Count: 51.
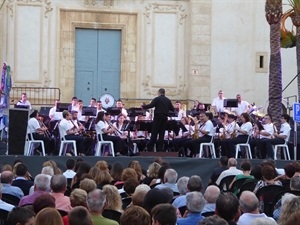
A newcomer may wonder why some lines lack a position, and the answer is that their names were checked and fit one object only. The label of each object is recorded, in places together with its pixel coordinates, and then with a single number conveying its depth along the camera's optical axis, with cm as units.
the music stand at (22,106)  2374
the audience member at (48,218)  704
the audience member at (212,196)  1037
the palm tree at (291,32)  2770
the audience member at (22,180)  1313
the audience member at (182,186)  1158
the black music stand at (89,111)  2409
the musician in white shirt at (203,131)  2367
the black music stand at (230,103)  2567
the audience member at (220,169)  1629
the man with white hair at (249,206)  918
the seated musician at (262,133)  2406
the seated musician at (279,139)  2384
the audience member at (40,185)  1097
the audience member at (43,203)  890
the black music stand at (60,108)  2557
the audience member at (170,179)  1259
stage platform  1928
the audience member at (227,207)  877
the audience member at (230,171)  1532
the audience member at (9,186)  1208
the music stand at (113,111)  2369
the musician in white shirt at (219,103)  2875
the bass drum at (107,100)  3005
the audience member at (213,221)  702
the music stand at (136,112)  2338
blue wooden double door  3378
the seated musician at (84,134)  2383
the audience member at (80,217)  765
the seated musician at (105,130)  2342
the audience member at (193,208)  938
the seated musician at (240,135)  2375
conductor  2291
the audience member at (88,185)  1063
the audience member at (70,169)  1523
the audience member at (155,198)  926
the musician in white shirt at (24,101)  2751
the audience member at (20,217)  767
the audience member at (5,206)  1000
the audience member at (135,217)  732
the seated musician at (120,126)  2402
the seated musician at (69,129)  2344
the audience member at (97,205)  880
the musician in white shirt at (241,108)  2775
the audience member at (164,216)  764
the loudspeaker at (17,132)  2189
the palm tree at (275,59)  2564
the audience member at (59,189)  1067
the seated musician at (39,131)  2317
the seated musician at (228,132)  2419
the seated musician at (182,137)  2455
